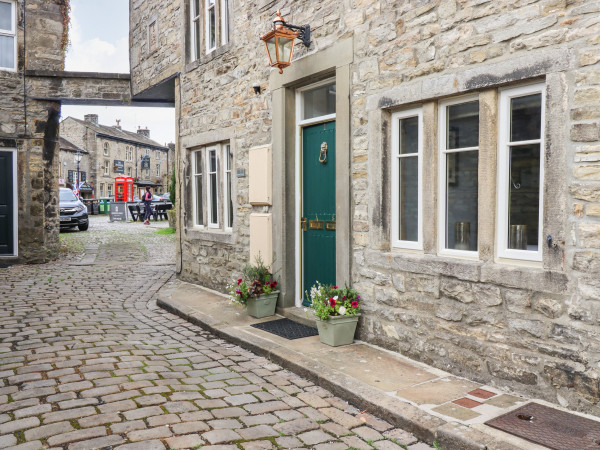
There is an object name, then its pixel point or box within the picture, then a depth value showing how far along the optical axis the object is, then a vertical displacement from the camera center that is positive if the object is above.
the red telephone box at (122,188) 38.53 +0.73
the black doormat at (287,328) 5.85 -1.52
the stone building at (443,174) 3.63 +0.21
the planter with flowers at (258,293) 6.73 -1.22
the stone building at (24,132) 11.84 +1.49
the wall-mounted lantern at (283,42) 5.89 +1.77
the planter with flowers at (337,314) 5.27 -1.17
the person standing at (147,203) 27.51 -0.26
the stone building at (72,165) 44.07 +2.86
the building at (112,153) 47.78 +4.53
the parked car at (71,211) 20.22 -0.49
